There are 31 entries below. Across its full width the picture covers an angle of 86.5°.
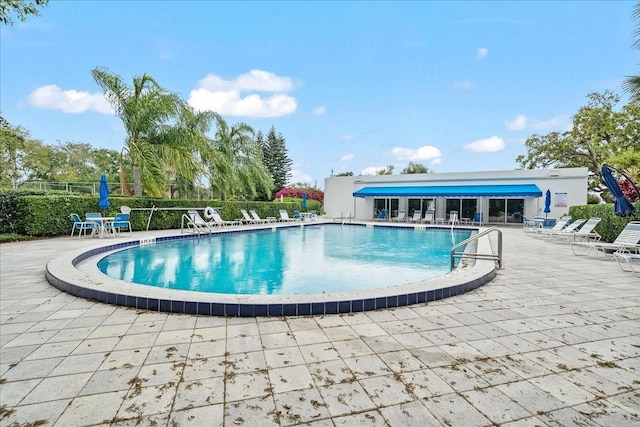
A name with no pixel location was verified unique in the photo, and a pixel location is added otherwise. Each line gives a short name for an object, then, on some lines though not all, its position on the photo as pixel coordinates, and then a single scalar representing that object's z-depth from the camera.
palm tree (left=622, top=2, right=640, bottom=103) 10.67
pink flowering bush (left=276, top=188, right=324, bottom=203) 41.06
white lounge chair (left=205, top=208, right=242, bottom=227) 17.08
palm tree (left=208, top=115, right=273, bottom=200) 24.14
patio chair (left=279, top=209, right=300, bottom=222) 23.97
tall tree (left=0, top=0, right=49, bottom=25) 6.14
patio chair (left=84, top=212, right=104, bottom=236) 12.11
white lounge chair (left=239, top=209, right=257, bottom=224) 20.51
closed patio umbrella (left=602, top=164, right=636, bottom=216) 9.82
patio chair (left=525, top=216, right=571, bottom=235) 14.05
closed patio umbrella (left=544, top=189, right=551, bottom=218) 19.96
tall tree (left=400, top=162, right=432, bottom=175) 63.62
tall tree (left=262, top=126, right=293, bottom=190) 51.25
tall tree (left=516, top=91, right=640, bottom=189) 27.77
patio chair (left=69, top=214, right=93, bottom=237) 12.48
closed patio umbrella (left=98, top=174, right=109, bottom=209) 12.98
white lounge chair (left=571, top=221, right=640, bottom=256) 8.14
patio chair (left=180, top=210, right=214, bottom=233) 14.50
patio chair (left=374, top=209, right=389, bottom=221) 28.55
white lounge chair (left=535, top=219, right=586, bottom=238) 12.68
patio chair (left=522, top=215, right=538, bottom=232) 20.52
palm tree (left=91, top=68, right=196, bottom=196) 16.47
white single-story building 22.66
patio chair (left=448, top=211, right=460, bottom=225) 23.66
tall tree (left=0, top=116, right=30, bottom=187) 27.84
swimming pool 4.28
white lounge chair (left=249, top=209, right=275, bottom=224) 21.31
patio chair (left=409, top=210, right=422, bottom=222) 26.42
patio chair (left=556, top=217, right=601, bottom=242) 11.31
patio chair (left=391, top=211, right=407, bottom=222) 27.23
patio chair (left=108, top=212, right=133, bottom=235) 12.67
